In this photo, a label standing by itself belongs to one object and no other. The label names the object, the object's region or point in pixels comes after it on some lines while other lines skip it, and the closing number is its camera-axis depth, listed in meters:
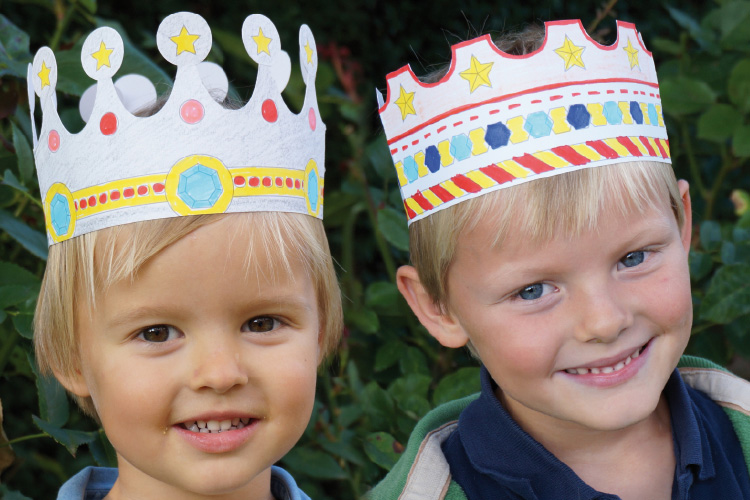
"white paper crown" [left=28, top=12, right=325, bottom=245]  1.63
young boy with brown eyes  1.62
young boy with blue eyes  1.74
